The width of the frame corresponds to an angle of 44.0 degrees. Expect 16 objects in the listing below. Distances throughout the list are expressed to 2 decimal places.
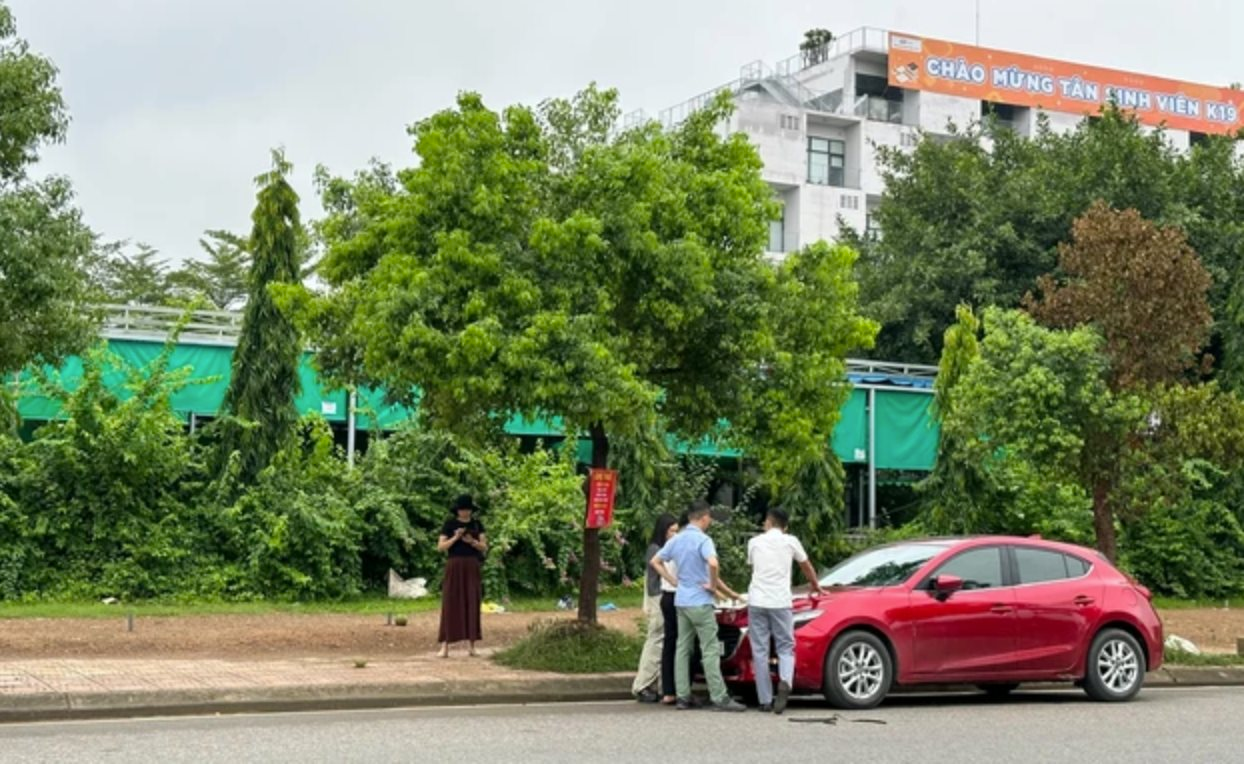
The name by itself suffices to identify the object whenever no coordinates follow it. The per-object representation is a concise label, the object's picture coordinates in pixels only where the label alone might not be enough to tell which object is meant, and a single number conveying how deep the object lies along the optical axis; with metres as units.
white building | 54.03
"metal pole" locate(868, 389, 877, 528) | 31.16
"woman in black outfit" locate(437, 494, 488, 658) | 15.73
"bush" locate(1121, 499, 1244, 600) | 28.58
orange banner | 57.41
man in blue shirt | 13.01
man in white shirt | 12.73
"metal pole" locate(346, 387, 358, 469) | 27.02
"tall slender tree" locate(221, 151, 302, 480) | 24.86
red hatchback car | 13.05
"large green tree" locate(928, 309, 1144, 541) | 18.45
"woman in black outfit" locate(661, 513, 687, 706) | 13.32
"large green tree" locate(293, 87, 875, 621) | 14.49
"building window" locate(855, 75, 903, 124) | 56.47
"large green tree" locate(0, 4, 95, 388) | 14.60
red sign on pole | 15.60
